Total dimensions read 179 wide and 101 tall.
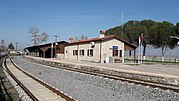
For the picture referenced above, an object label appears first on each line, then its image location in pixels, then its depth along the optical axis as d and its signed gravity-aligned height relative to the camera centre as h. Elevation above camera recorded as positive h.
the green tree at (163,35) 54.34 +5.54
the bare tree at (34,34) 90.66 +8.88
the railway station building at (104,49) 33.53 +1.09
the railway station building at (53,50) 52.67 +1.29
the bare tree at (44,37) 96.35 +8.39
